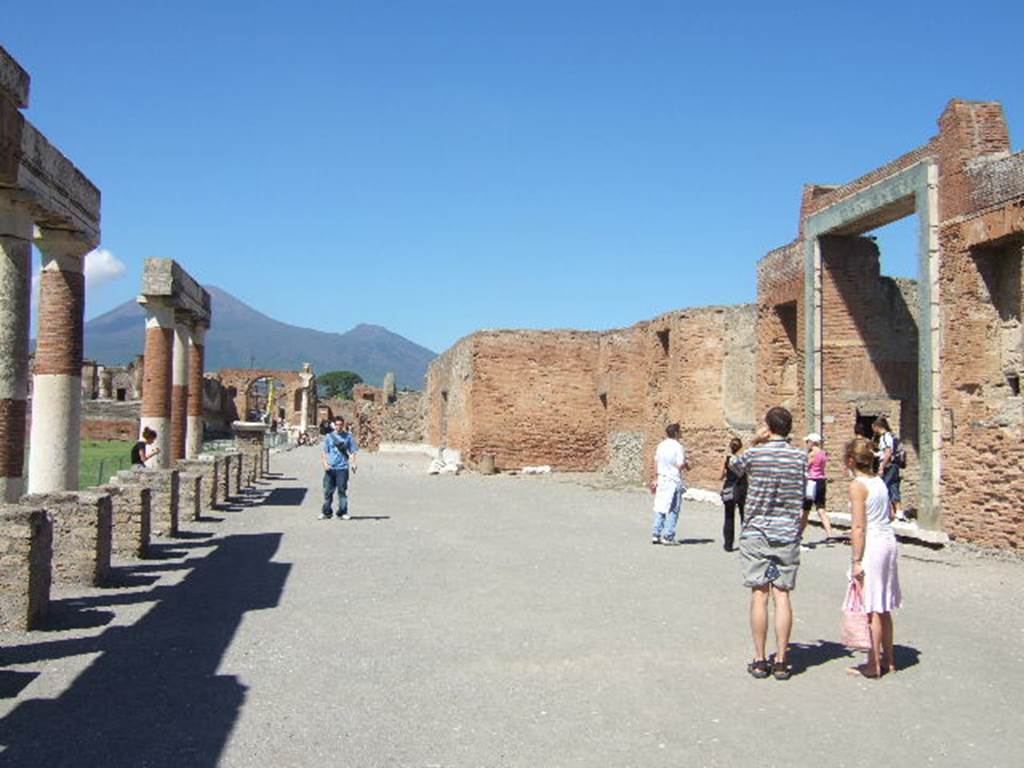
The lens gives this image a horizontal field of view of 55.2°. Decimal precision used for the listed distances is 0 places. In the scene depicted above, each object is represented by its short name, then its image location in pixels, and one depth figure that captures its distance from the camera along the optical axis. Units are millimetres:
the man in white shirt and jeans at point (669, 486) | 12836
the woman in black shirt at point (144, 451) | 13070
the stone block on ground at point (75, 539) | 9047
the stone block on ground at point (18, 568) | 7203
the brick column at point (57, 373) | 9812
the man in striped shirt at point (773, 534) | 6383
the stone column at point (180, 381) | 19016
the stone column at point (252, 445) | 23312
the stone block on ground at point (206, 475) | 16359
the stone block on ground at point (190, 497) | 14781
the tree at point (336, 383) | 157250
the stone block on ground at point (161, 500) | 12742
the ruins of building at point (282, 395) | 68250
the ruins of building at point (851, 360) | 13383
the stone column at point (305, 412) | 67938
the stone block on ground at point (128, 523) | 10820
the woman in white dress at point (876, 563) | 6426
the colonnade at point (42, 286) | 8242
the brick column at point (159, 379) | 15922
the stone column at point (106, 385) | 54219
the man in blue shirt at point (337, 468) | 15203
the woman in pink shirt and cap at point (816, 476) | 13805
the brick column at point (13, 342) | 8359
